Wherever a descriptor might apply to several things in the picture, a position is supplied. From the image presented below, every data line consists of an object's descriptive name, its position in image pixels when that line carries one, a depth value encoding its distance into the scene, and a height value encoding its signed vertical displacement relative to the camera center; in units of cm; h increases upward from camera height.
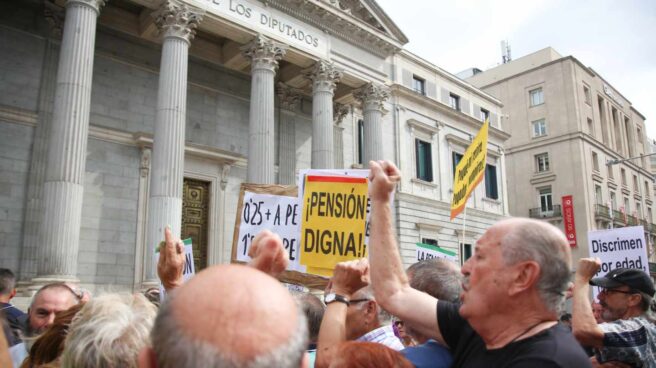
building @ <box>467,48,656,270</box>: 3984 +759
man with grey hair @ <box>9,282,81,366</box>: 414 -51
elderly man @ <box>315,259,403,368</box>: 274 -43
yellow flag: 945 +126
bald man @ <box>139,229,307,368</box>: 110 -19
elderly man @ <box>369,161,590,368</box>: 206 -25
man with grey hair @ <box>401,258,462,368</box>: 263 -27
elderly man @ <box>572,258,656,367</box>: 342 -56
